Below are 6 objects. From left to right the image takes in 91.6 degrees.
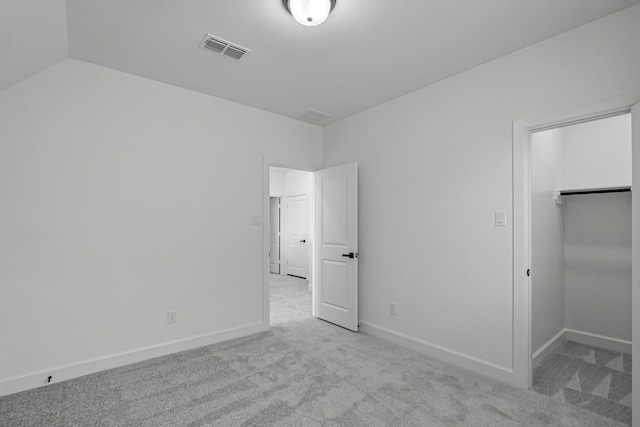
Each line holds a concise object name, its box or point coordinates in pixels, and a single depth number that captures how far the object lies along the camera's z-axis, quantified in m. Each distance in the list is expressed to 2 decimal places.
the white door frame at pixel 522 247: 2.52
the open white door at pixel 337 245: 3.92
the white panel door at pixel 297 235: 7.69
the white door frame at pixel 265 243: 3.90
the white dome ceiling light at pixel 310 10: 1.93
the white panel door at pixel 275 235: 8.65
